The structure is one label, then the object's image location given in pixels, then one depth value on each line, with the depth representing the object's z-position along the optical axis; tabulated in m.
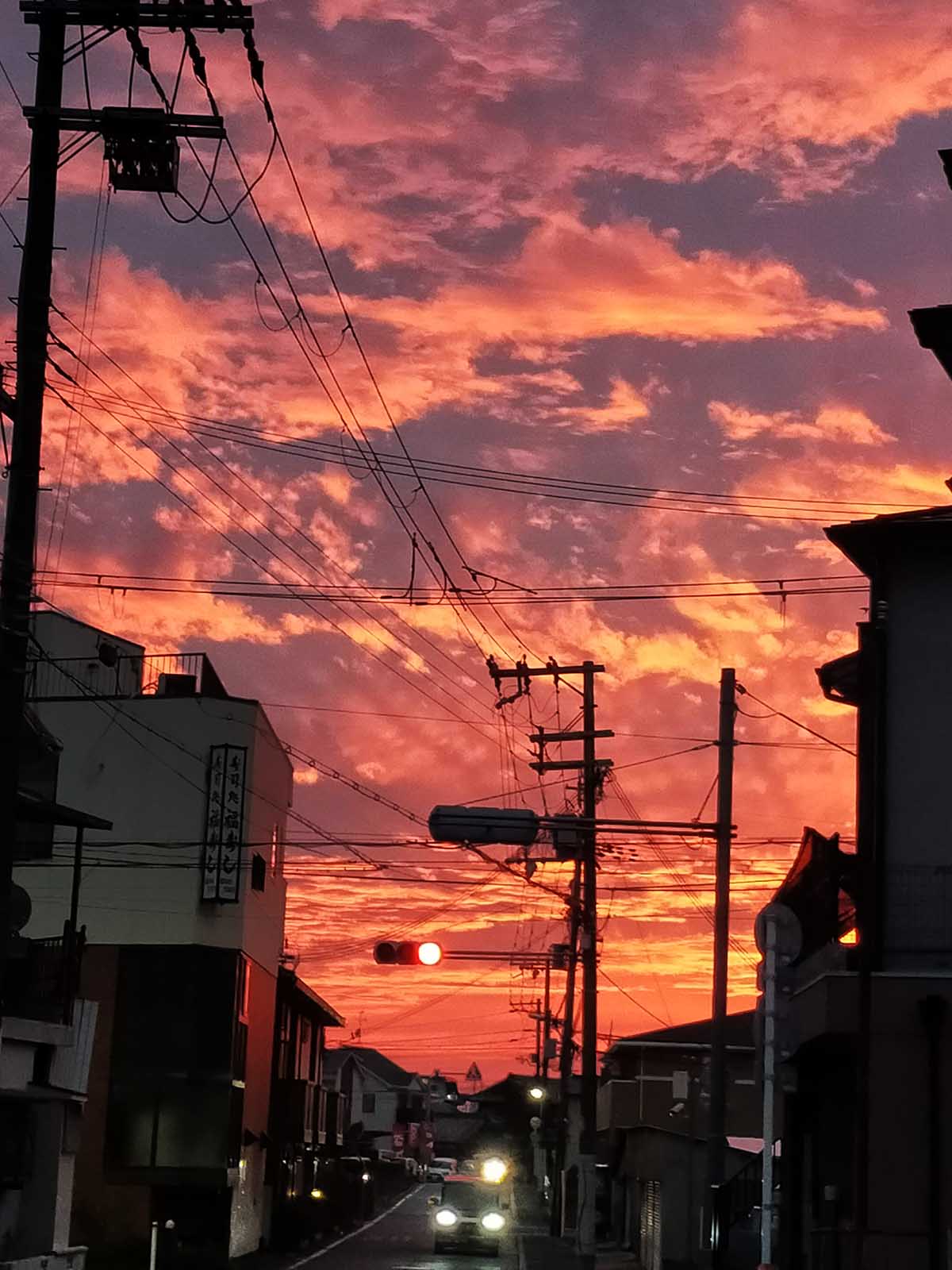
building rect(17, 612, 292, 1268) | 48.94
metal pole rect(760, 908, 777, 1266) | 14.99
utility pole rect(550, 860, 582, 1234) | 69.50
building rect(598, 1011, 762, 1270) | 45.41
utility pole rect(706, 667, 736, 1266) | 28.25
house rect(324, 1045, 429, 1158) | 178.25
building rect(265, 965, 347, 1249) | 60.16
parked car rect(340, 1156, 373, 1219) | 78.62
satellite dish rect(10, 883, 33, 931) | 30.38
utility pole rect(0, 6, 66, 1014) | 18.09
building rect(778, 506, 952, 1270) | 22.27
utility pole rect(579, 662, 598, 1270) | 41.19
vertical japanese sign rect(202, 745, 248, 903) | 51.28
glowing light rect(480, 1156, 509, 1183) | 63.04
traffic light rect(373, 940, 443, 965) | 35.69
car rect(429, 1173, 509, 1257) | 54.69
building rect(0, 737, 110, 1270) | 26.12
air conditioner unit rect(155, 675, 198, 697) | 55.25
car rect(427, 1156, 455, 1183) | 128.62
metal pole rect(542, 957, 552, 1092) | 102.59
